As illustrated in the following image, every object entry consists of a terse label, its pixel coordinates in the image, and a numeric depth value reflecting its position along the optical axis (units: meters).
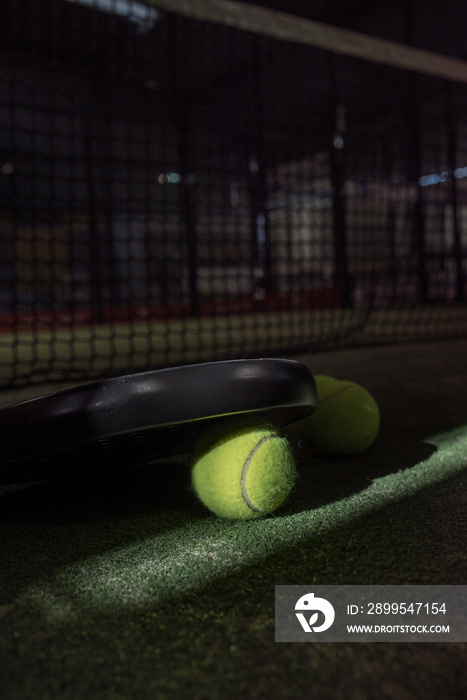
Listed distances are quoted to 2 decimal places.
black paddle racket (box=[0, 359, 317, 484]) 0.63
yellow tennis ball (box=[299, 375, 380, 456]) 1.01
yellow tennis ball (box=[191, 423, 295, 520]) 0.71
